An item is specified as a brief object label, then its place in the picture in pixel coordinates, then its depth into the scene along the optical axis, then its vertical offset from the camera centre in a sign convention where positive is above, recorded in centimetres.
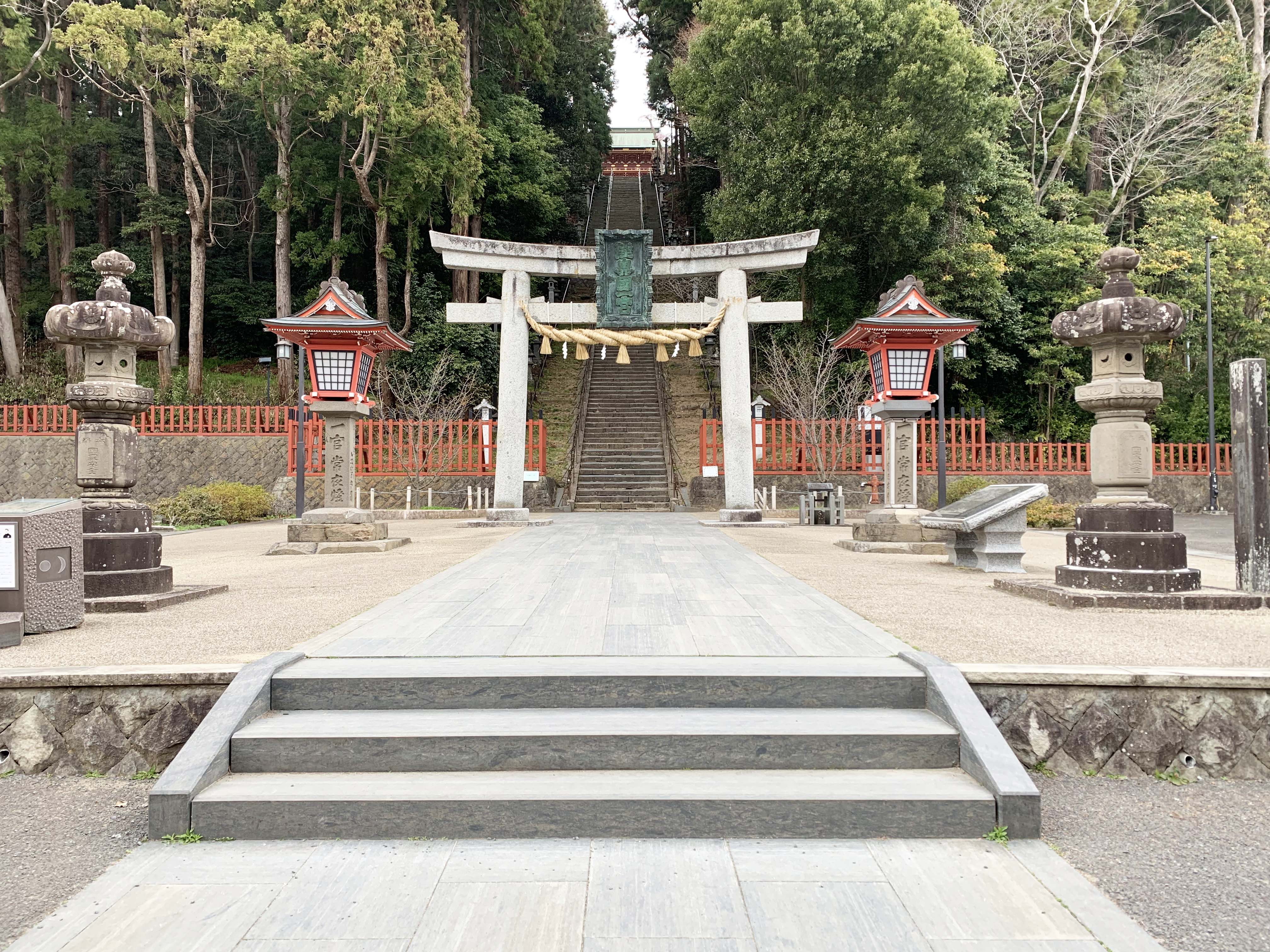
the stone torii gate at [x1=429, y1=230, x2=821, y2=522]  1327 +285
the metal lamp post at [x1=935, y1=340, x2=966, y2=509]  1498 +39
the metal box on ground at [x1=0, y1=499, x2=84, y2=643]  432 -50
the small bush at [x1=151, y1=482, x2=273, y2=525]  1517 -58
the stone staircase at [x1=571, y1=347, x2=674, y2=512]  1861 +94
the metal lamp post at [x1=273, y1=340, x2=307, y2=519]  1477 +75
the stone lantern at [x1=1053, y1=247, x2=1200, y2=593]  535 +10
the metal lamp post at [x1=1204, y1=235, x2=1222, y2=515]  1733 +102
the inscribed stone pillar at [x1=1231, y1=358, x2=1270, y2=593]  504 +0
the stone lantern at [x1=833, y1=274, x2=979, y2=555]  970 +113
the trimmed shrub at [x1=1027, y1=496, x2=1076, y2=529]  1452 -88
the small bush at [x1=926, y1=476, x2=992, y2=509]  1575 -33
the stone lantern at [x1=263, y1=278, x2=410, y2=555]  973 +107
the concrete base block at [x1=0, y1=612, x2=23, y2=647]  413 -84
